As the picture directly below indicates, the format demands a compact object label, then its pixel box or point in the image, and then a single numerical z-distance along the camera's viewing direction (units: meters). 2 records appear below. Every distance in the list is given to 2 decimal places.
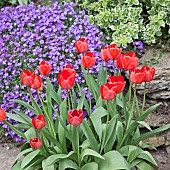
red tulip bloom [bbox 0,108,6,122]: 2.27
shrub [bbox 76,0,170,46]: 3.48
